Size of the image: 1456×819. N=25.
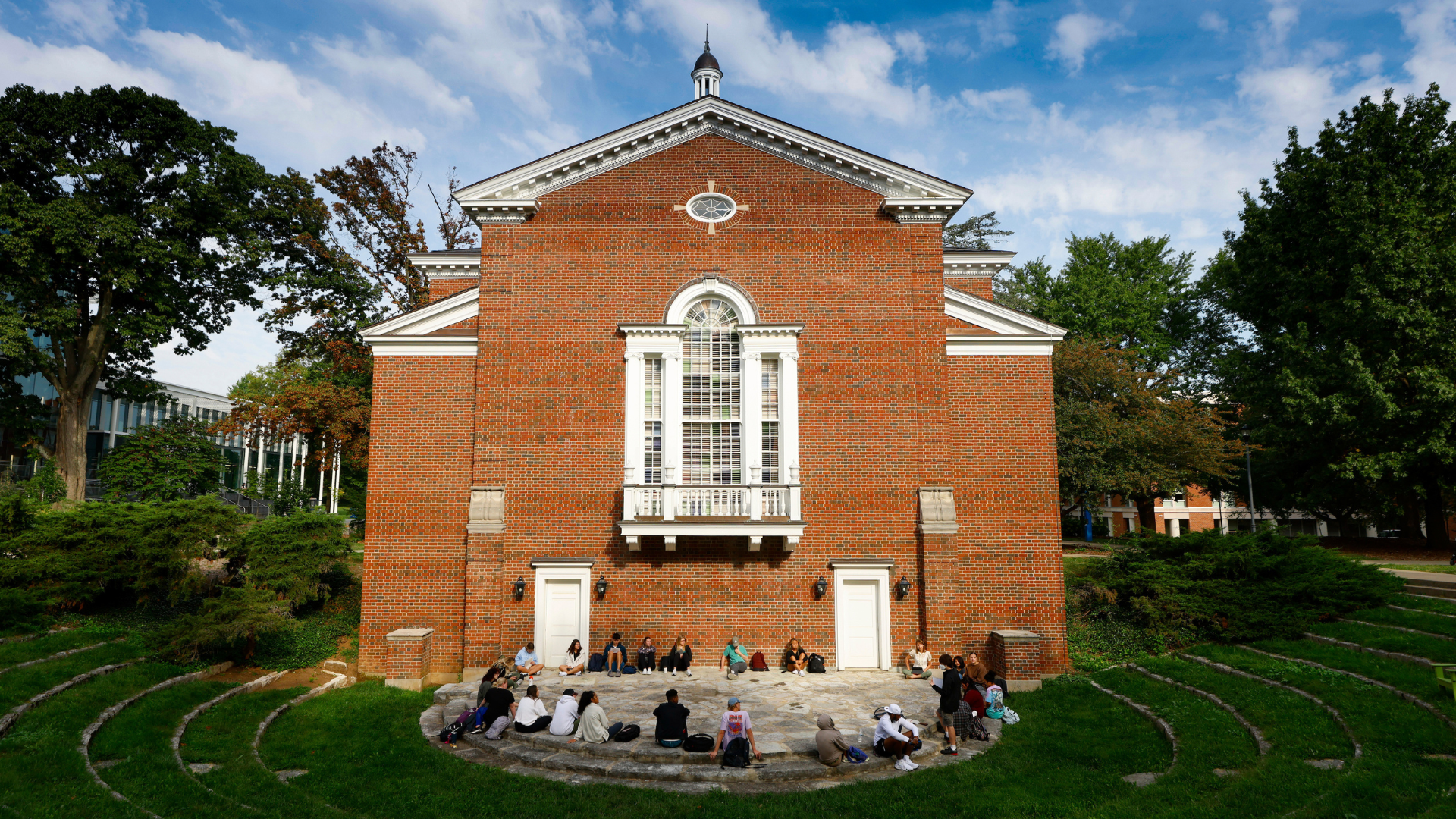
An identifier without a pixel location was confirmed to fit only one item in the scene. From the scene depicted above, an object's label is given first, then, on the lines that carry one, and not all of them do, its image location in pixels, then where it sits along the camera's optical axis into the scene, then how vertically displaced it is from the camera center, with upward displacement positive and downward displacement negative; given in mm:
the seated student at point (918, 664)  16109 -3888
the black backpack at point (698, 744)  11375 -3972
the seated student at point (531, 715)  12477 -3881
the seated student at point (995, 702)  13844 -4063
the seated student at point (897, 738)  11258 -3858
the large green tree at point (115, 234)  25453 +9465
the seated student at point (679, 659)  16406 -3816
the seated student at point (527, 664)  15766 -3764
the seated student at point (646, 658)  16391 -3795
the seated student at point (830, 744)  10938 -3829
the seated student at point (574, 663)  15859 -3802
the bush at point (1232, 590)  17406 -2484
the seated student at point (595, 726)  11828 -3853
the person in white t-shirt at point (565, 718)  12242 -3847
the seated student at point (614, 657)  16141 -3720
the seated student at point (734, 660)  16188 -3830
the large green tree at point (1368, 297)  24281 +6798
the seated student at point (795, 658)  16484 -3839
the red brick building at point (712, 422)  16953 +1617
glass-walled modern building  37281 +3738
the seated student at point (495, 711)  12555 -3822
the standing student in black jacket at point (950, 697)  12508 -3575
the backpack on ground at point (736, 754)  10992 -3990
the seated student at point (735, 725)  11125 -3598
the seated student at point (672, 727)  11570 -3765
